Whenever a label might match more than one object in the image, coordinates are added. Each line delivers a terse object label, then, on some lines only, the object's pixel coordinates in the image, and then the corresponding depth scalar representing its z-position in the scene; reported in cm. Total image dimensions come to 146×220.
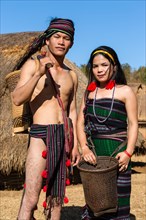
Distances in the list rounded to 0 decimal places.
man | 342
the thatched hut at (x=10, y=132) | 680
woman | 336
